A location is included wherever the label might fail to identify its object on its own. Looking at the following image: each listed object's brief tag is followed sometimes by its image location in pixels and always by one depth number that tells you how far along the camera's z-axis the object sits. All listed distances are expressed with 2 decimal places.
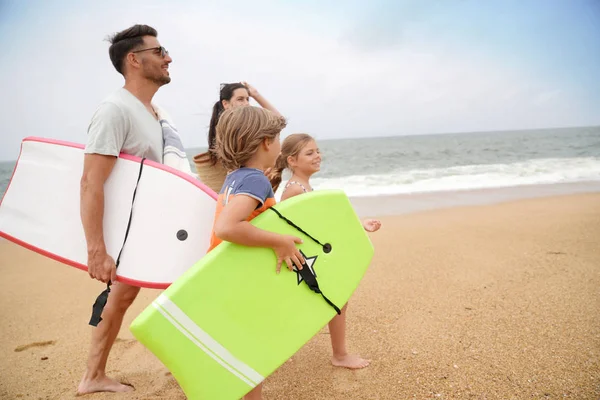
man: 1.77
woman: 2.43
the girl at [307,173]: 2.29
